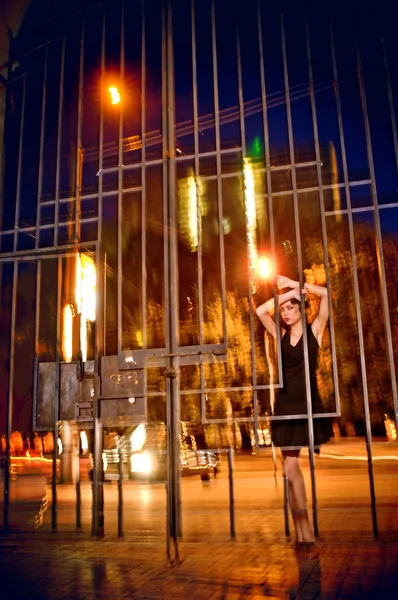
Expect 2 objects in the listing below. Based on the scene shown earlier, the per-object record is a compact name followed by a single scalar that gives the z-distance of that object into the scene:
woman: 4.83
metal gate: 5.30
